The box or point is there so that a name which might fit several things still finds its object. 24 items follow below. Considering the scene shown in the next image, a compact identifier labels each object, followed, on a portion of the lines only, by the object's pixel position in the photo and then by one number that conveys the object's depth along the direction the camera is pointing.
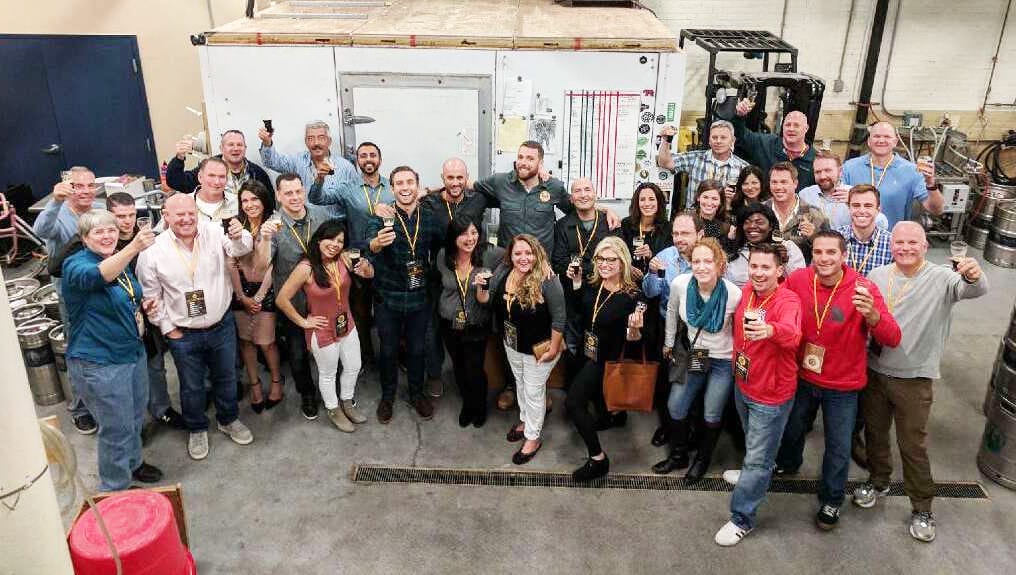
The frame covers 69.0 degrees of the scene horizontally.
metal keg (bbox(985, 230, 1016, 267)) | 7.51
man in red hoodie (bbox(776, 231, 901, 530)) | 3.41
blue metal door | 7.30
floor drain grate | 4.26
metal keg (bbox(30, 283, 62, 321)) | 5.25
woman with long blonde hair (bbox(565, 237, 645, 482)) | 3.99
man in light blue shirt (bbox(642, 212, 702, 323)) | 4.06
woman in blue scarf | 3.76
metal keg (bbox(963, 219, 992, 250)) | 8.02
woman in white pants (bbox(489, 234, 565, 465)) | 4.07
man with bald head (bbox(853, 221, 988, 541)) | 3.48
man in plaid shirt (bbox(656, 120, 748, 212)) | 5.01
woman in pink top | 4.28
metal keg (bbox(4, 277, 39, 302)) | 5.54
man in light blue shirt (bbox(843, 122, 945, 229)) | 4.82
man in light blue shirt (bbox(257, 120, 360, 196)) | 4.95
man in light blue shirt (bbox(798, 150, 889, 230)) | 4.54
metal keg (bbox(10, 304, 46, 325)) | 5.12
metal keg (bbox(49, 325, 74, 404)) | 4.91
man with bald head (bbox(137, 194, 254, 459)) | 3.95
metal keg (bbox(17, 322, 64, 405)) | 4.91
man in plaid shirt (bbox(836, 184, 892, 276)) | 3.95
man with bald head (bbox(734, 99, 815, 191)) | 5.14
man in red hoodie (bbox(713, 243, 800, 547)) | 3.40
